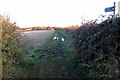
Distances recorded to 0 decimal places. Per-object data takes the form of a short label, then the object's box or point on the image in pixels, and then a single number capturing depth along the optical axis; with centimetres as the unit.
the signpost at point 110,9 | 251
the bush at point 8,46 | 242
